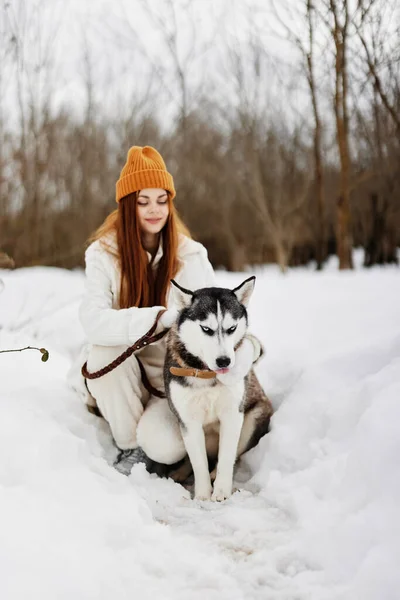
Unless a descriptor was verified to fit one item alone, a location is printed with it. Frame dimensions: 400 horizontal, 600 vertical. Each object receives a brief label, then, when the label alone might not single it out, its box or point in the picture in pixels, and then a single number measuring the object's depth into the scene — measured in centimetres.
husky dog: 229
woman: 256
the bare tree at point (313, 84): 748
